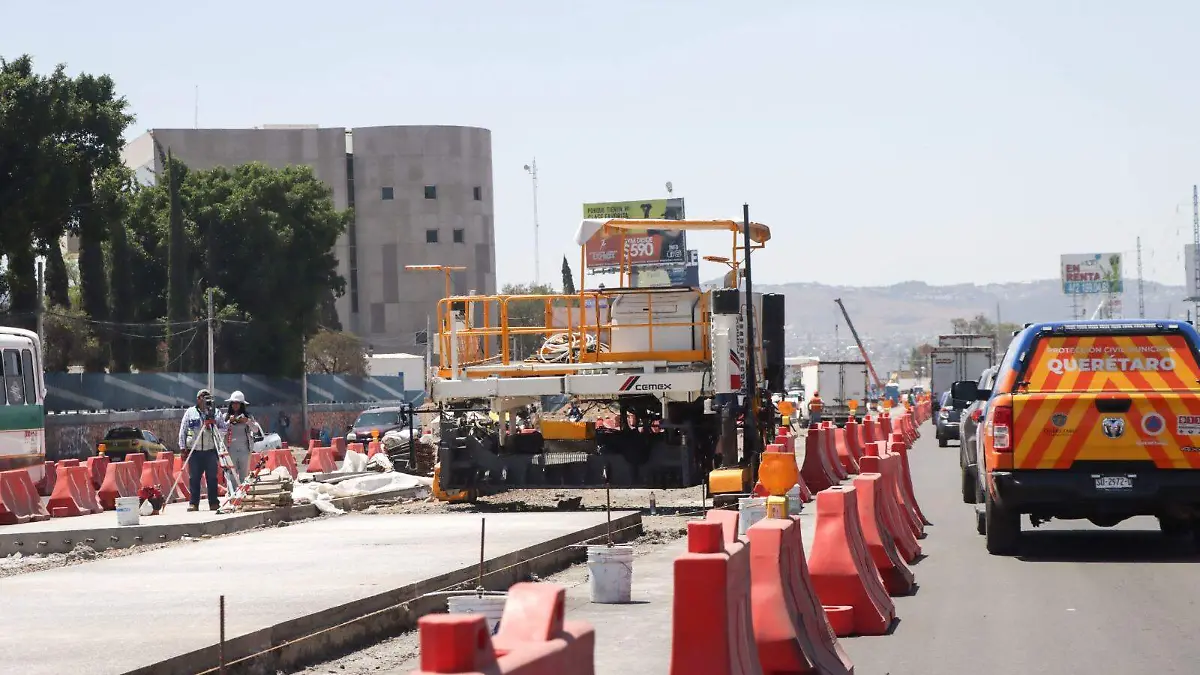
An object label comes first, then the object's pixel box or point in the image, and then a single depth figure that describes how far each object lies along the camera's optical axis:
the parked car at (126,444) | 49.31
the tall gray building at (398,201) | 115.06
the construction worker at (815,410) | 63.53
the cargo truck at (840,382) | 75.94
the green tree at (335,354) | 93.12
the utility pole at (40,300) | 51.28
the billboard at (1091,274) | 178.75
